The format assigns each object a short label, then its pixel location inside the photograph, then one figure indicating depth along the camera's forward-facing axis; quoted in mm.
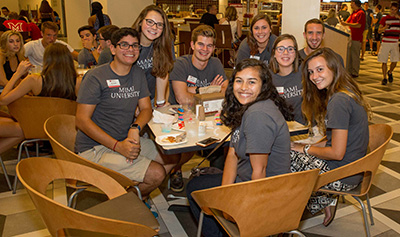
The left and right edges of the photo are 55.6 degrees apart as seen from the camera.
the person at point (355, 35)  8320
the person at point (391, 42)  7676
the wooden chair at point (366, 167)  2121
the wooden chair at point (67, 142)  2201
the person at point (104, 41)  4078
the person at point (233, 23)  8547
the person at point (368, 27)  10898
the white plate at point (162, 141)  2316
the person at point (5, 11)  12359
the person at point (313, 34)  3805
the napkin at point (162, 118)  2703
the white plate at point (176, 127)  2605
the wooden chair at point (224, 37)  8336
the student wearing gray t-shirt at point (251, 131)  1858
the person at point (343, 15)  10562
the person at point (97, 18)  6285
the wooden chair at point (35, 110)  3111
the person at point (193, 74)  3287
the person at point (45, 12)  12516
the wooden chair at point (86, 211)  1496
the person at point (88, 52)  4875
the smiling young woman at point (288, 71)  3043
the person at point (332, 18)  8484
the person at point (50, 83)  3297
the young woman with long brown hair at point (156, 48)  3072
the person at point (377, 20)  11912
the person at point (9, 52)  4180
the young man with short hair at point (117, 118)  2541
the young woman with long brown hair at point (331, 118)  2273
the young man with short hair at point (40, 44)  4891
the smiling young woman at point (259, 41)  3791
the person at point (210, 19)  8992
